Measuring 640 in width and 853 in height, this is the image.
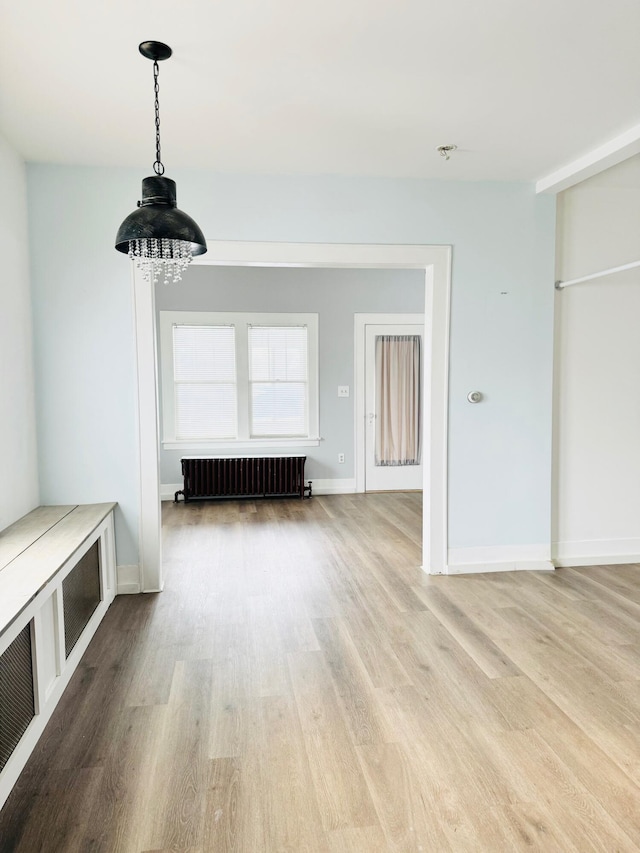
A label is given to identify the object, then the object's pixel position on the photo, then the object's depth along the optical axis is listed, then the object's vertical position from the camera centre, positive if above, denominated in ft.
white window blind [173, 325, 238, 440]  22.40 +0.20
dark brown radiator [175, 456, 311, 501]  21.98 -3.42
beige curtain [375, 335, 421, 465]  23.71 -0.32
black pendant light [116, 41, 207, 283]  7.48 +2.05
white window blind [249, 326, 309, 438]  22.93 +0.19
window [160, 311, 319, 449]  22.35 +0.27
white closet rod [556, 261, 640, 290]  11.28 +2.36
